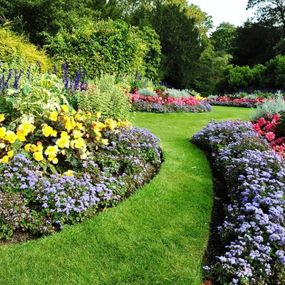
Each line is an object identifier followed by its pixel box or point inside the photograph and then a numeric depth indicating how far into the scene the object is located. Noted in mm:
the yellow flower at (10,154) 3198
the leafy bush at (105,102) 5046
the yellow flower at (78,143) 3529
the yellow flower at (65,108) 3839
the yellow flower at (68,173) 3301
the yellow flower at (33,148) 3346
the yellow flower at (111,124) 4184
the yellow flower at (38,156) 3271
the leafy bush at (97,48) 12116
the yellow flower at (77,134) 3587
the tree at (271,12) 31857
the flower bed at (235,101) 12997
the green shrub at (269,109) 6457
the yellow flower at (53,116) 3614
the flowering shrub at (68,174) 2842
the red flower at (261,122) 5851
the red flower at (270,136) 4961
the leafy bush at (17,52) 10122
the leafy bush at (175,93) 10730
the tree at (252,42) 29277
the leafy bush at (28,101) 3866
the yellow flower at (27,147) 3322
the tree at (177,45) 17812
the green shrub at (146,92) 9854
